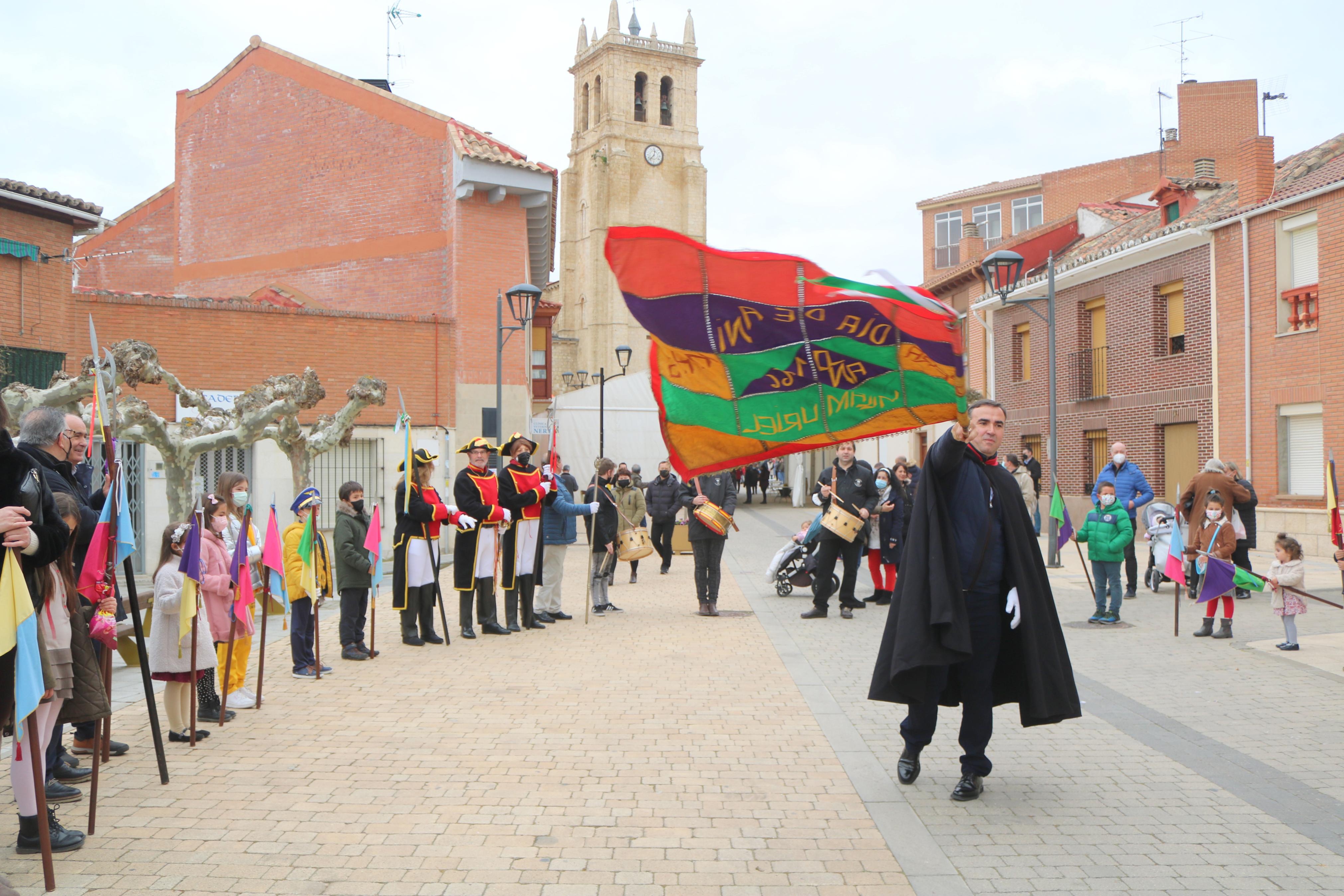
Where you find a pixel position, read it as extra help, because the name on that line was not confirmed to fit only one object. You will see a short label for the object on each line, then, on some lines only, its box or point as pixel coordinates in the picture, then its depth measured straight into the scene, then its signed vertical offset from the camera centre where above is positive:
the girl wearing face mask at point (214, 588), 6.73 -0.70
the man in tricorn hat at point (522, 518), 10.85 -0.46
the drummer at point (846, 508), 11.84 -0.41
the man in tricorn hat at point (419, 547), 9.77 -0.65
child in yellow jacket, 8.39 -0.95
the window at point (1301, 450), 19.34 +0.32
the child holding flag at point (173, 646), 6.23 -0.97
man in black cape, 5.14 -0.63
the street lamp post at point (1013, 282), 15.49 +2.77
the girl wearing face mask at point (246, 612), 7.18 -0.88
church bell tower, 80.31 +22.52
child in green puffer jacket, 10.95 -0.73
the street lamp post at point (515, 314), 18.50 +2.79
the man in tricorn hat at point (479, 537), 10.41 -0.61
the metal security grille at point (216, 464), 19.03 +0.17
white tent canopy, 32.22 +1.31
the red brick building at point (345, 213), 22.83 +5.87
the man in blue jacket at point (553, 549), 11.66 -0.82
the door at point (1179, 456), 22.62 +0.26
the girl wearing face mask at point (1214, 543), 10.02 -0.70
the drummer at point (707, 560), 12.04 -0.98
